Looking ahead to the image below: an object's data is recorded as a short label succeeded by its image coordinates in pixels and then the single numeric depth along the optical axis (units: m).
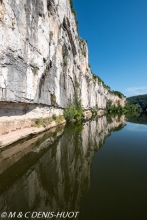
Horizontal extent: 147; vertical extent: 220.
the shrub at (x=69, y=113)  24.36
